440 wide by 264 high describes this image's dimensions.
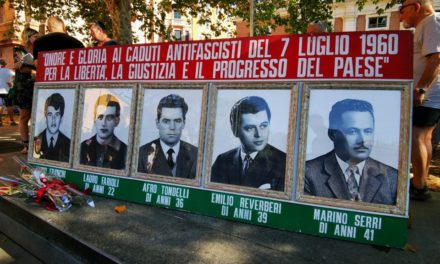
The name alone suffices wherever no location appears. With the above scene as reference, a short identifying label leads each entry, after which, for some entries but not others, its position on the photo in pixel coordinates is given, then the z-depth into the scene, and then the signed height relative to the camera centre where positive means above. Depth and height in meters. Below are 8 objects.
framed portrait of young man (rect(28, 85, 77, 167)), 3.62 +0.06
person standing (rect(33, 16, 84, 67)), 4.45 +1.18
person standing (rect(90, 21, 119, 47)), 4.23 +1.28
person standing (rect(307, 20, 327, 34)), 4.89 +1.79
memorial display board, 2.37 +0.12
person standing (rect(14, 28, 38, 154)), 5.40 +0.67
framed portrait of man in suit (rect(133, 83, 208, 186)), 2.95 +0.06
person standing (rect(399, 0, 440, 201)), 2.73 +0.67
